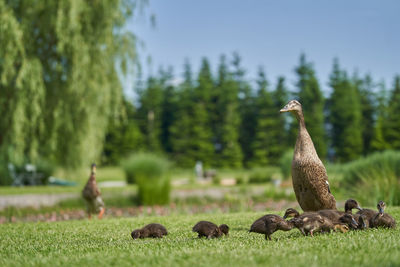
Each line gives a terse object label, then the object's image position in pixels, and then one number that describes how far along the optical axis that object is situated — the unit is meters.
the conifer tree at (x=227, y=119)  44.12
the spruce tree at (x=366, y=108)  46.53
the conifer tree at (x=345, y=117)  42.97
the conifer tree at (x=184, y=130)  44.84
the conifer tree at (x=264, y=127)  43.47
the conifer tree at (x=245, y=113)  49.41
